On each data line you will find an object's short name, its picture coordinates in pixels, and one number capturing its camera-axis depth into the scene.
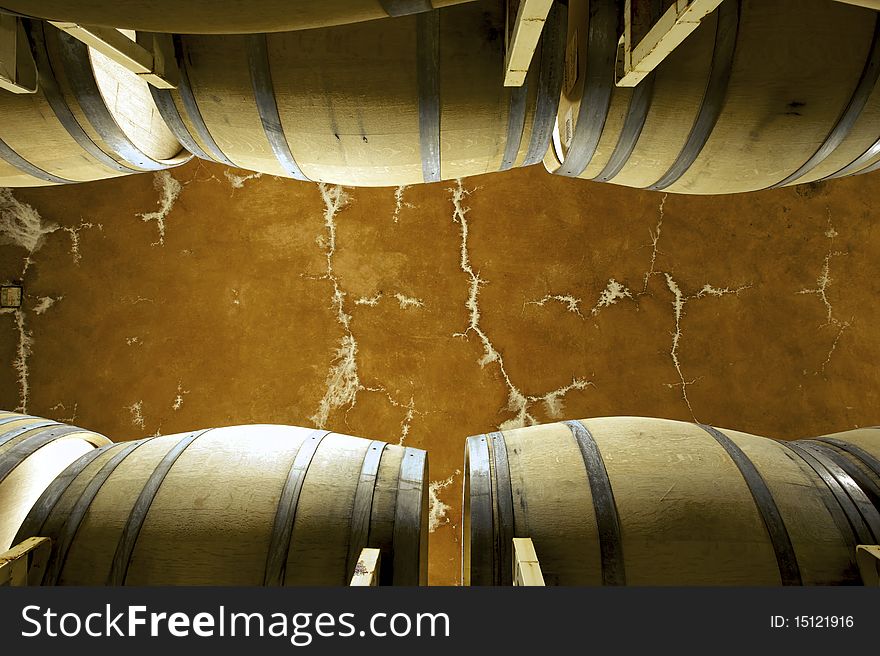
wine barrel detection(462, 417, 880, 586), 1.56
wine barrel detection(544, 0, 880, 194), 1.56
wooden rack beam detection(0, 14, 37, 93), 1.56
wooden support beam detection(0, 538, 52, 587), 1.45
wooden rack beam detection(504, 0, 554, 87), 1.20
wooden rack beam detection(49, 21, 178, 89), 1.30
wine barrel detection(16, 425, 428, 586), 1.61
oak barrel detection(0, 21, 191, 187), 1.71
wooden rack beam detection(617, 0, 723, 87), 1.19
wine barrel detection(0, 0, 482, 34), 0.99
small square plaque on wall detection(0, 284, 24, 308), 3.81
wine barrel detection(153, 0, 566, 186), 1.58
